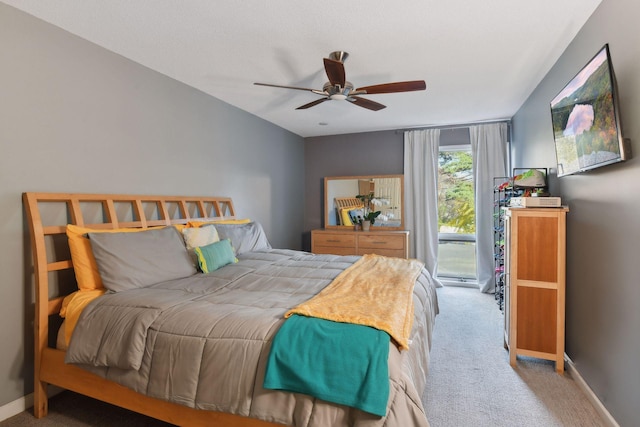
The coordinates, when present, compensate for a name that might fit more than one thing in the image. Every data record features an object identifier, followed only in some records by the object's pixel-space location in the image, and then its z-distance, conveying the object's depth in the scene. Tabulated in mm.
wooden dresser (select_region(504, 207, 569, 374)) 2324
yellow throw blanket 1449
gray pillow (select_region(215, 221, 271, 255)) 3078
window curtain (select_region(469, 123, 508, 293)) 4479
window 4895
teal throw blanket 1193
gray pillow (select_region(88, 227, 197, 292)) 1968
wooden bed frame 1565
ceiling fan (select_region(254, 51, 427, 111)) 2279
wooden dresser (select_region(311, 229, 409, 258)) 4602
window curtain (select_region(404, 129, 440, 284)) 4828
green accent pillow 2475
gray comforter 1263
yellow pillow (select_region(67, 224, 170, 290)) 2012
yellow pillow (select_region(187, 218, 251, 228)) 2918
